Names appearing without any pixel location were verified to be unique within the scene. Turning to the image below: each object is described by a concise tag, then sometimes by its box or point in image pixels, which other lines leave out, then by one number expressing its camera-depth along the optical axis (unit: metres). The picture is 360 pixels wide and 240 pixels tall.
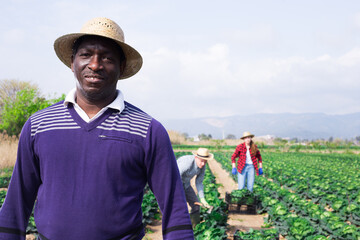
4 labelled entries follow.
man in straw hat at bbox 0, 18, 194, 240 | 1.43
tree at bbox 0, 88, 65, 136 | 16.06
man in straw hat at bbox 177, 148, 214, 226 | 5.15
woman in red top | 7.81
